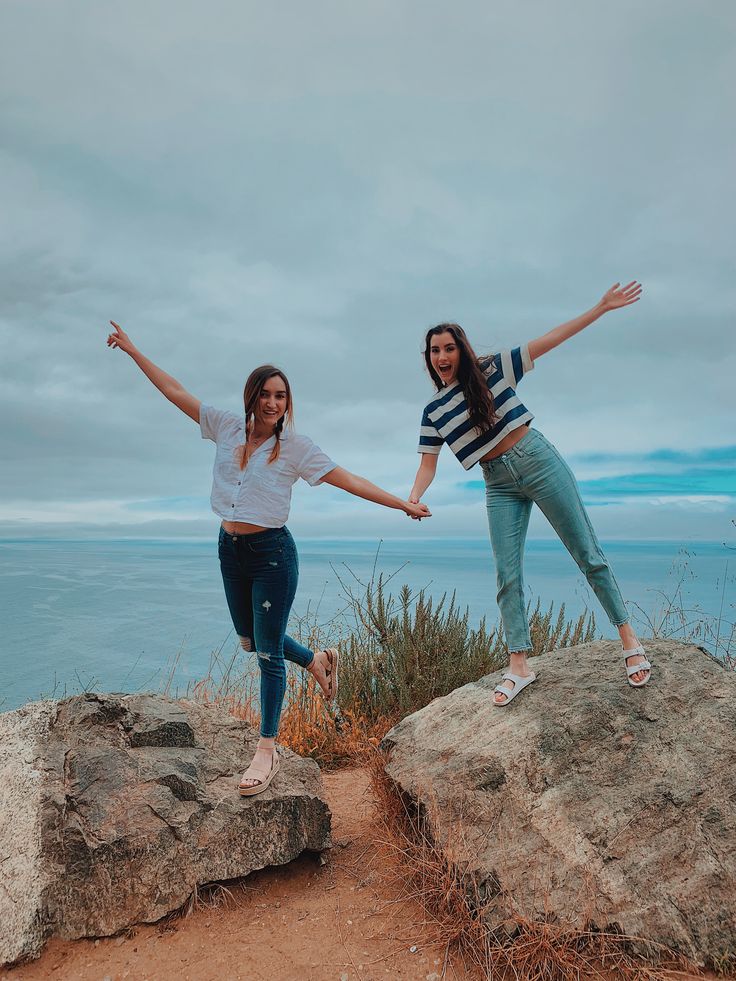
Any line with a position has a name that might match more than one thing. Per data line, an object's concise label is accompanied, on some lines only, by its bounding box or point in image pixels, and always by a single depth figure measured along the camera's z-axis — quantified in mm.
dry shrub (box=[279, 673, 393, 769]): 6230
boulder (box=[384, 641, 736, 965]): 3488
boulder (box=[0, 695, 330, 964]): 3734
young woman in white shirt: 4035
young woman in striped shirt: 4309
